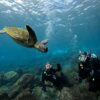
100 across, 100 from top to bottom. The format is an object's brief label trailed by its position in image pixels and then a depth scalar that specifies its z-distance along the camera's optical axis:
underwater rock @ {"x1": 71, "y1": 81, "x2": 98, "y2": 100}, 3.63
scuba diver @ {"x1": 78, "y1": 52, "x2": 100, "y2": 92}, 3.76
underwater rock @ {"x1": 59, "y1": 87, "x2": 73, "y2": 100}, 3.74
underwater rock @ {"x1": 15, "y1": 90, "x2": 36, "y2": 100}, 3.94
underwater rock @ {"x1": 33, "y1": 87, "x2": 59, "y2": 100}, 4.79
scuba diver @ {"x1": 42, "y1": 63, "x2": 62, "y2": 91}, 4.60
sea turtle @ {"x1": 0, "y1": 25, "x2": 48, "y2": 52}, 1.03
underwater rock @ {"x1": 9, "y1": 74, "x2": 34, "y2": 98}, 5.11
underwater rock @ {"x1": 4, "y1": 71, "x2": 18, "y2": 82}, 7.74
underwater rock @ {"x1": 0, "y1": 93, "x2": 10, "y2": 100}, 4.18
